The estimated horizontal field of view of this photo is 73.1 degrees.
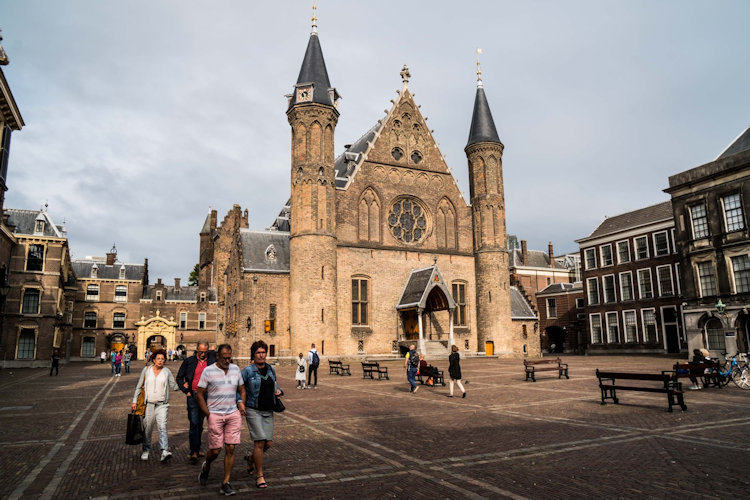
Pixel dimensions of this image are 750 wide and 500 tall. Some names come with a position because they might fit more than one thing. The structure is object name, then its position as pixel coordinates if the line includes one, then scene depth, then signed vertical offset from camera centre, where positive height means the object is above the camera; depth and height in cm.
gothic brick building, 3466 +668
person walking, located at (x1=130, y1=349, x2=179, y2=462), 823 -91
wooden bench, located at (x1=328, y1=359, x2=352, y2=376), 2608 -161
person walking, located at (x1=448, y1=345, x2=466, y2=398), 1546 -89
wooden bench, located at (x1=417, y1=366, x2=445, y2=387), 1914 -136
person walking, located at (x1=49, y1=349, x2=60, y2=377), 2953 -89
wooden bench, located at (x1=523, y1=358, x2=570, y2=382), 1997 -120
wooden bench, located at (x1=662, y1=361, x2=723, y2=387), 1542 -106
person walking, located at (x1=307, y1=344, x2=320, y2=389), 1936 -74
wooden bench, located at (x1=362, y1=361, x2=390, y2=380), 2273 -153
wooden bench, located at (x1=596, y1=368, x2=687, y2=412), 1196 -122
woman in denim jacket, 679 -83
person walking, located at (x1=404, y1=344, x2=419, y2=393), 1741 -92
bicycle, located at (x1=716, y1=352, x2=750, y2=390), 1669 -123
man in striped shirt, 659 -80
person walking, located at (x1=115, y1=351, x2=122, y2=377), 3045 -121
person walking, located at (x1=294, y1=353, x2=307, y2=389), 1875 -109
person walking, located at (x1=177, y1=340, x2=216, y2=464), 812 -70
